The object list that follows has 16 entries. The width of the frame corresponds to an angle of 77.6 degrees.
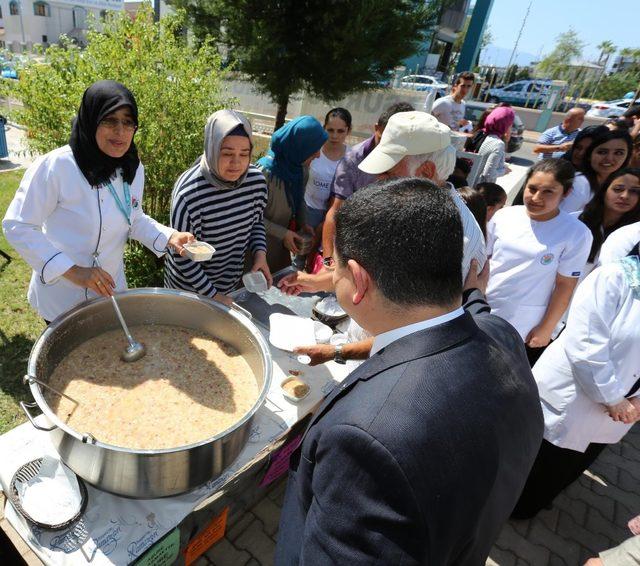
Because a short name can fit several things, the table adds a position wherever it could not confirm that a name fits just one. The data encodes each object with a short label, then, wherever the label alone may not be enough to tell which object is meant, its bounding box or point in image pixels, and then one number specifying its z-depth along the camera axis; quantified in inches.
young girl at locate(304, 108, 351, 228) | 149.6
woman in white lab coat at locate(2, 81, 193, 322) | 62.9
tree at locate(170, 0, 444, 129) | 239.3
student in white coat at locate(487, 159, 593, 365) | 94.5
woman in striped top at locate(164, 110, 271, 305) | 80.0
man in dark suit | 28.1
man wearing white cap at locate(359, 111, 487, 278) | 68.0
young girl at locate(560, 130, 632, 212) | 136.7
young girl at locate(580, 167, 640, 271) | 110.3
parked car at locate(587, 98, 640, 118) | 812.6
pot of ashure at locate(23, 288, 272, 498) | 45.4
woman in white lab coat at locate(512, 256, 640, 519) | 74.2
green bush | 133.6
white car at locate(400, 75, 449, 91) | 376.0
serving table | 45.5
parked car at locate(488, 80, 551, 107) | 926.1
